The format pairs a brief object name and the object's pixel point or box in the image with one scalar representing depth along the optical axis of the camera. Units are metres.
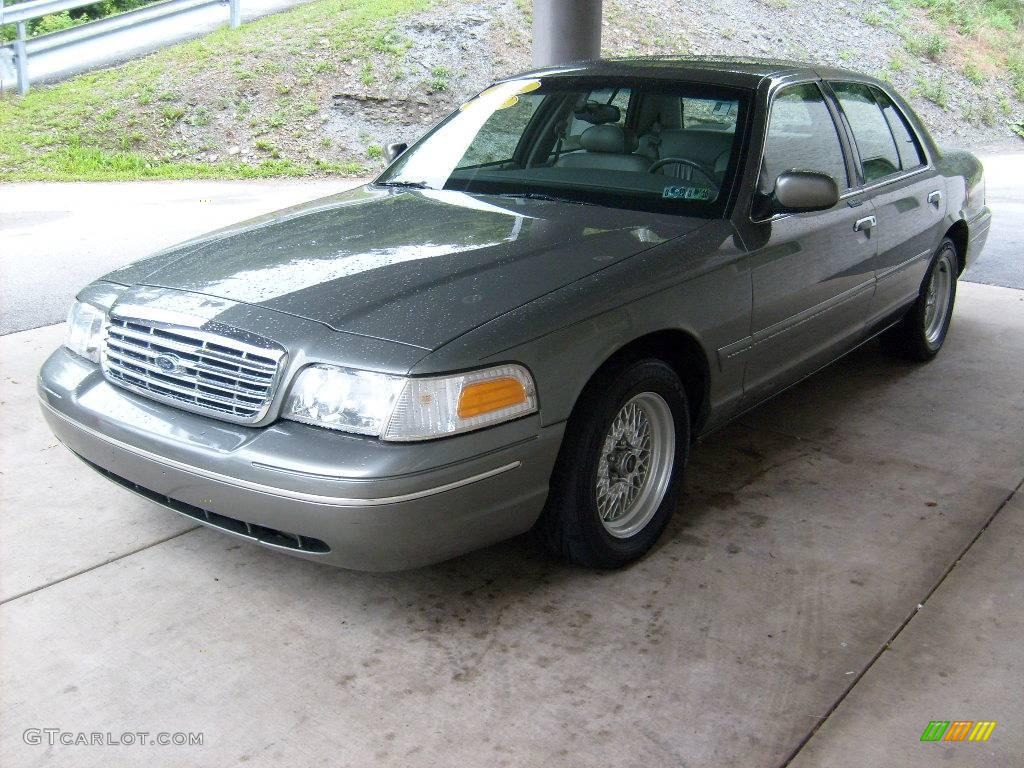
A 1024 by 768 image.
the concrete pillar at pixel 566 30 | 7.17
